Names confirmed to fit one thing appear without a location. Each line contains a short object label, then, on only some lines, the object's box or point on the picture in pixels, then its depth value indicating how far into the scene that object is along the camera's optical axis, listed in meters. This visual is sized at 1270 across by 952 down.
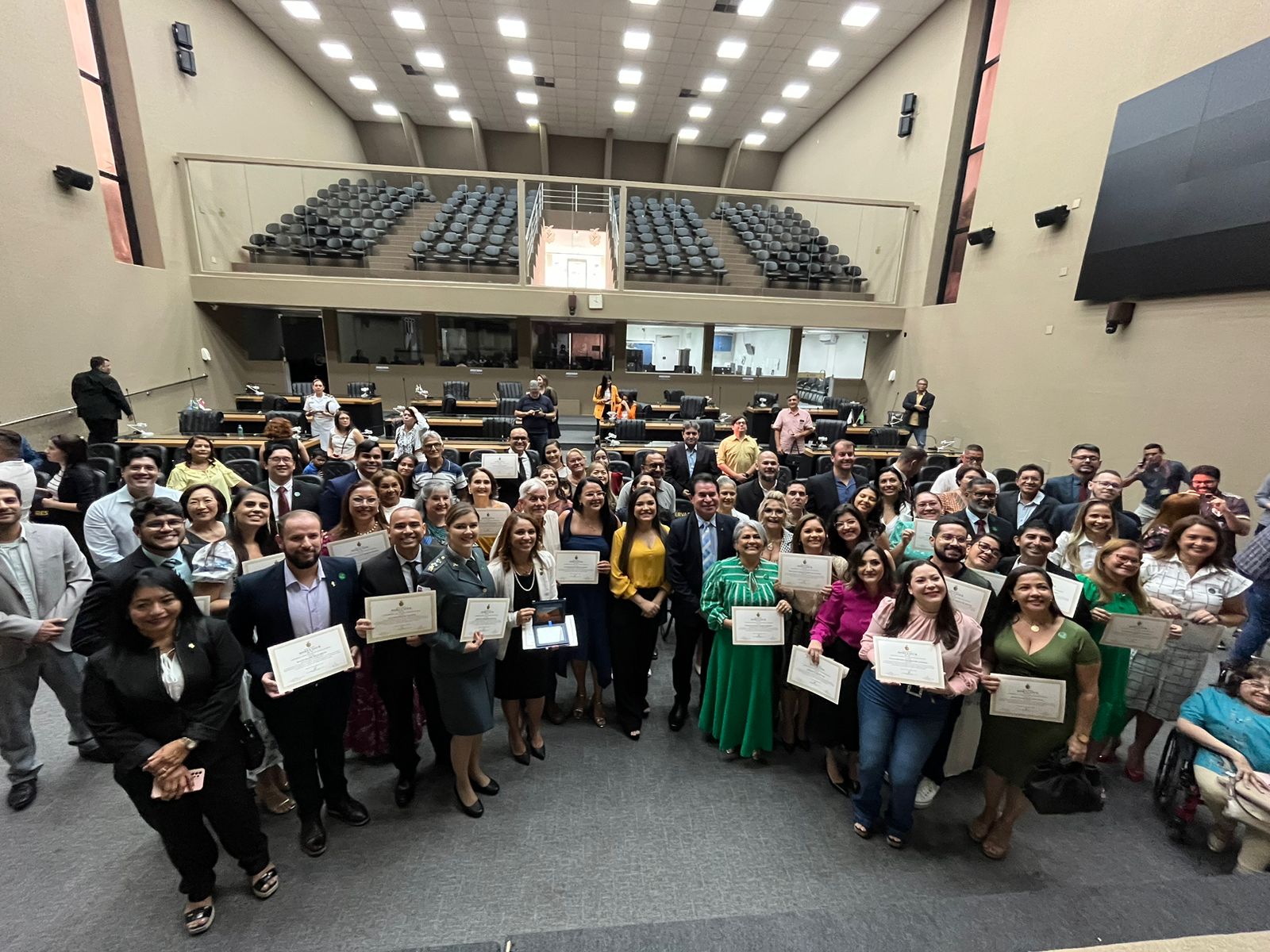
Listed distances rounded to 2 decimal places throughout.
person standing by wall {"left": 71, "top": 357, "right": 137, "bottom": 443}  7.66
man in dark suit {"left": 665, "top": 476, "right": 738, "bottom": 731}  3.59
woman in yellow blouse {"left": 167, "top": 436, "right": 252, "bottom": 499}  4.35
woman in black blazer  2.03
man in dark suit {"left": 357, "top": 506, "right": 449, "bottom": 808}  2.82
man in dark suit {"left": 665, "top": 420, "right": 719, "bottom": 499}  6.38
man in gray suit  2.82
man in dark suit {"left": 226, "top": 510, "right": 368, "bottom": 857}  2.51
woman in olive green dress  2.59
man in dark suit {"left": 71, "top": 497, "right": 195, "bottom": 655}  2.39
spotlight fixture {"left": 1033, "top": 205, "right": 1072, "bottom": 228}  8.38
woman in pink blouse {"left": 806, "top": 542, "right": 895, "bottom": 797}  3.01
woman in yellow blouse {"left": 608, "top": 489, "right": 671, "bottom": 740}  3.60
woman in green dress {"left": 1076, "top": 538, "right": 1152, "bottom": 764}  2.96
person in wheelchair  2.59
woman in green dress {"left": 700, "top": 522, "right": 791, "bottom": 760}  3.30
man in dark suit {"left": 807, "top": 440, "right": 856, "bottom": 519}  5.08
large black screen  5.81
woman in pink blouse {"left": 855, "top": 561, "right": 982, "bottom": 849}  2.62
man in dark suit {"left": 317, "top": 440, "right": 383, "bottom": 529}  4.36
